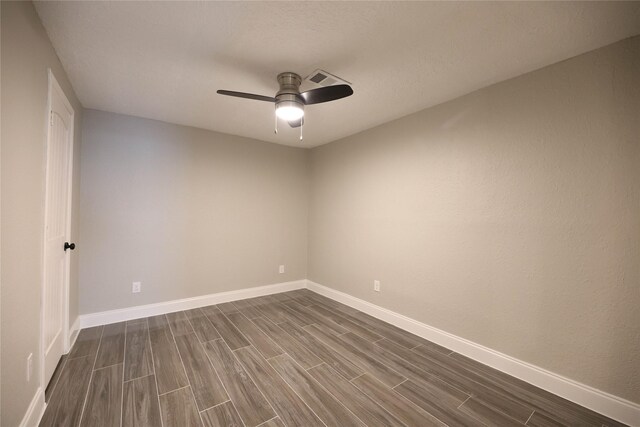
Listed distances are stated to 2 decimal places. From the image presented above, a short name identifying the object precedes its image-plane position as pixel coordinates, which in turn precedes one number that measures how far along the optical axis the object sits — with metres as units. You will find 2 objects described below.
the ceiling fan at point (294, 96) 1.81
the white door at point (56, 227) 1.81
